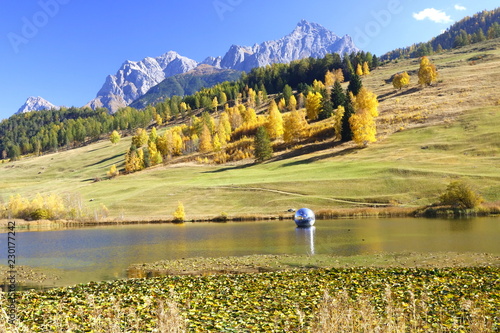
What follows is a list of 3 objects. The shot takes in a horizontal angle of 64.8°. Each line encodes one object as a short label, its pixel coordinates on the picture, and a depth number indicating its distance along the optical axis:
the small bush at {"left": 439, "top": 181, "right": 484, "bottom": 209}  69.38
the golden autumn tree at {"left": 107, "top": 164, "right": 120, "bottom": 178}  157.27
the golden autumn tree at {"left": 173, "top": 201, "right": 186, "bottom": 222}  85.06
